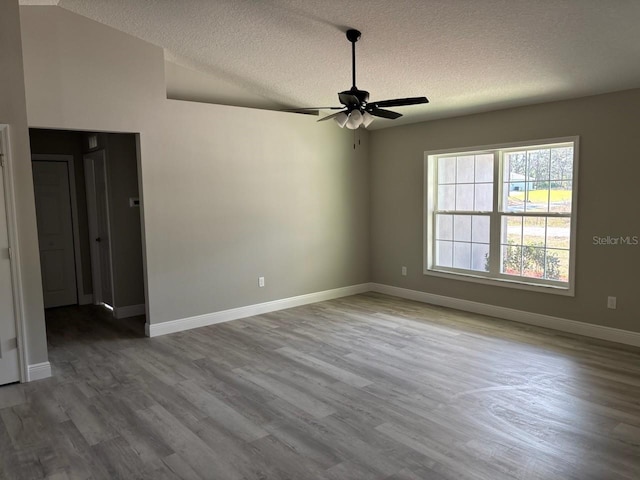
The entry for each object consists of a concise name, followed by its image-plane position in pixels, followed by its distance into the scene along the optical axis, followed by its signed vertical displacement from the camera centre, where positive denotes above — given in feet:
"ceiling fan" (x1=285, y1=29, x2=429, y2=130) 11.75 +2.45
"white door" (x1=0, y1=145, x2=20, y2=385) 12.03 -3.02
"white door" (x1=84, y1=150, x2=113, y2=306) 19.65 -0.97
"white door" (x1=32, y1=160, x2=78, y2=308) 20.51 -1.26
